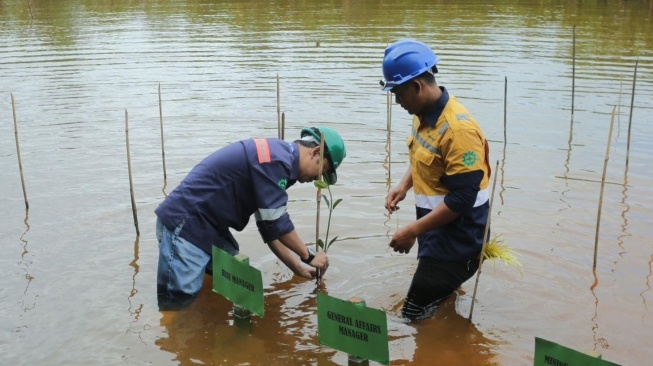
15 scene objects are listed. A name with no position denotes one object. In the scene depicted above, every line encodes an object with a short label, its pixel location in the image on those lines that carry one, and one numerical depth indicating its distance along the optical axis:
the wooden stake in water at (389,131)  8.27
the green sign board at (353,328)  4.10
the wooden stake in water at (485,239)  4.59
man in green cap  4.77
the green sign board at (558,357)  3.39
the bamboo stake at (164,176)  8.39
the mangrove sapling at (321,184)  4.84
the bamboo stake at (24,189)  7.42
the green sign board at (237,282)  4.70
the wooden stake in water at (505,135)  9.44
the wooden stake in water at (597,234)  5.67
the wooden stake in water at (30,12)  22.00
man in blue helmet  4.38
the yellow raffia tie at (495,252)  4.95
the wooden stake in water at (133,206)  6.77
